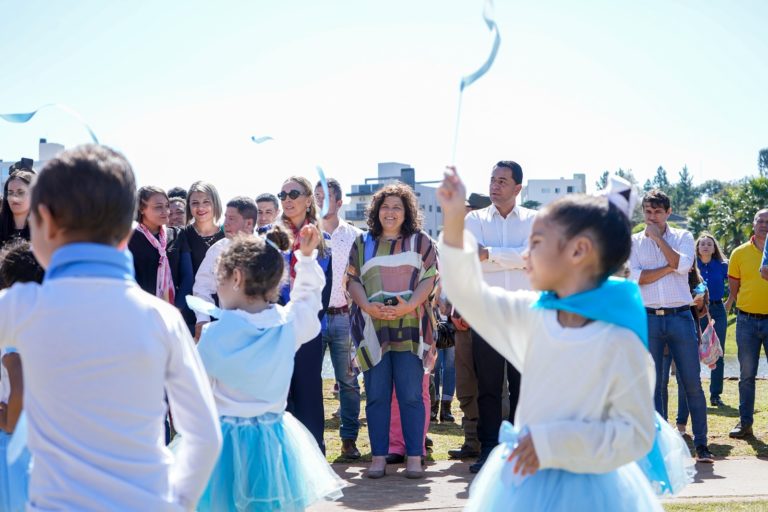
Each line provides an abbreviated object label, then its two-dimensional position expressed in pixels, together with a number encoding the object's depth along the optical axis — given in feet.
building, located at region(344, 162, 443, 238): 224.53
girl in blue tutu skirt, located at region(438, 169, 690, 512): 9.72
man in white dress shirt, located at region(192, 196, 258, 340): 23.52
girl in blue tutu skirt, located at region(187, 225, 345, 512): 14.32
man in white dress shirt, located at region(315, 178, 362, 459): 27.25
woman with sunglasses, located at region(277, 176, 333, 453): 22.00
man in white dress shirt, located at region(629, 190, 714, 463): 27.02
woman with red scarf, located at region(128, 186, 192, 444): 24.13
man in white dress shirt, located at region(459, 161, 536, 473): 24.52
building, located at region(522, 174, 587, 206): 451.53
